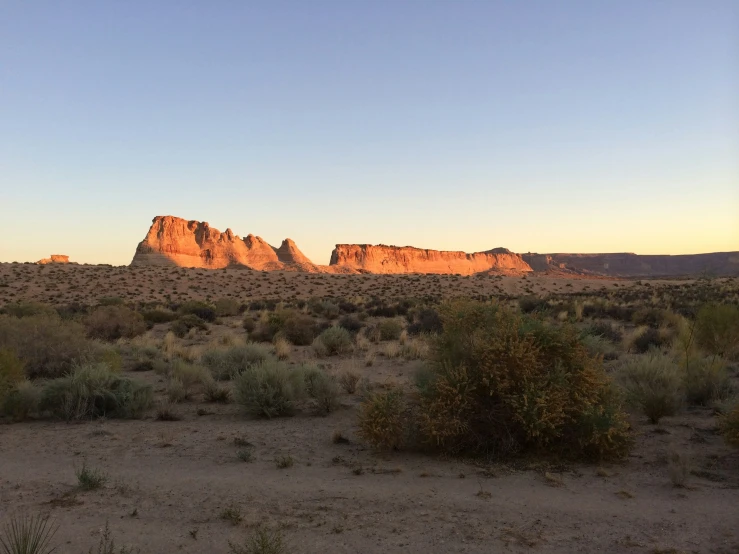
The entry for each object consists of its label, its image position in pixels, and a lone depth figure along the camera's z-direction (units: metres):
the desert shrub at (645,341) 14.43
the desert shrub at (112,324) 19.03
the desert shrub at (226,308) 28.12
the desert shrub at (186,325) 20.83
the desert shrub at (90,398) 9.04
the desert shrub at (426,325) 18.30
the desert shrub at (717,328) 11.12
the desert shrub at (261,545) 3.89
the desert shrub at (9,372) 8.99
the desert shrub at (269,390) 9.08
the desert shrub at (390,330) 18.39
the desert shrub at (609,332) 15.76
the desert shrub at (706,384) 9.06
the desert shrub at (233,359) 12.18
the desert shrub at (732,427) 6.40
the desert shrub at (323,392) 9.31
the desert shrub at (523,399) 6.28
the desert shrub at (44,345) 11.66
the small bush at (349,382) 10.70
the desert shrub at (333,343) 15.52
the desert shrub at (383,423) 6.83
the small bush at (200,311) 25.45
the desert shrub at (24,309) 21.14
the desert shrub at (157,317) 24.23
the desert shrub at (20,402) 8.87
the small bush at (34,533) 3.99
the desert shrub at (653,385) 8.07
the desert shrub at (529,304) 27.49
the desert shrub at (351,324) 20.63
